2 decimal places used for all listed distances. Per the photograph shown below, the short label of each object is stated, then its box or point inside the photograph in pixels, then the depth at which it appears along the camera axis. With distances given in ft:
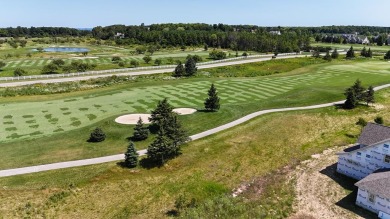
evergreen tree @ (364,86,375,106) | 201.87
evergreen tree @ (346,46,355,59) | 429.38
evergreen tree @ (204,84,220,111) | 179.32
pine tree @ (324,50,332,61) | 401.96
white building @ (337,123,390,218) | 95.35
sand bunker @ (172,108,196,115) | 176.96
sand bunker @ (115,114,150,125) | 163.02
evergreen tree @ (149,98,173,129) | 146.26
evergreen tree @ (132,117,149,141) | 141.90
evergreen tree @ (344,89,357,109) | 196.44
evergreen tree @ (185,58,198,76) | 289.12
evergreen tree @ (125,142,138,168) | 120.37
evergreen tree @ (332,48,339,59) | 427.33
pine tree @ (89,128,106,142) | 140.77
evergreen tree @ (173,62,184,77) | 286.66
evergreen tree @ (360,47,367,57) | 449.76
